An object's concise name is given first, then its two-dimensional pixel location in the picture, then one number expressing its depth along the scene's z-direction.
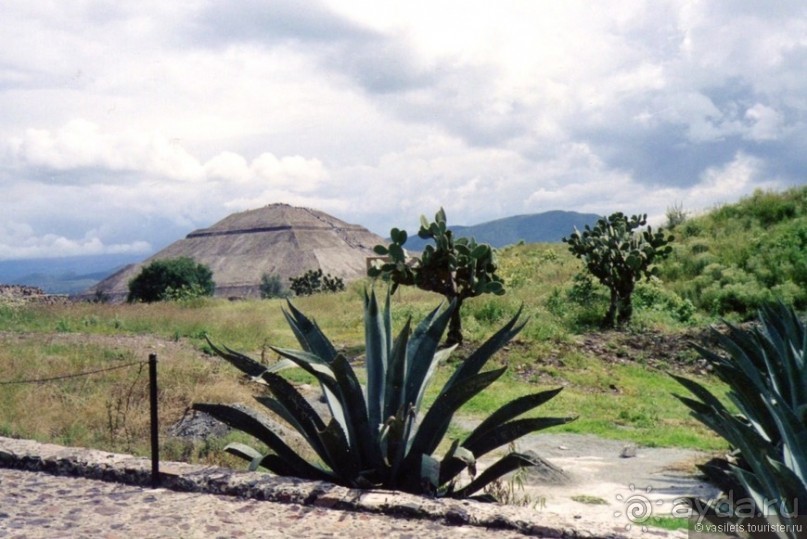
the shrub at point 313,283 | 39.56
